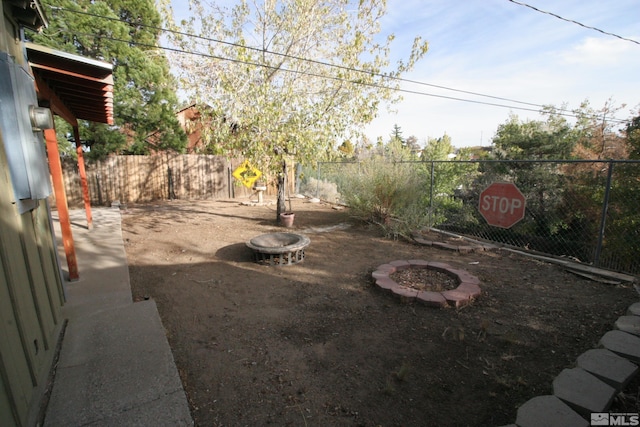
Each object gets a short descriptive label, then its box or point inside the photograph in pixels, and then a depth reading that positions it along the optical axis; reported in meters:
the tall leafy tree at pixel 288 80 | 6.38
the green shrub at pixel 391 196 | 6.64
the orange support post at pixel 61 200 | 3.65
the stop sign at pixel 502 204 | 5.20
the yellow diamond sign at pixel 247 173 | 6.96
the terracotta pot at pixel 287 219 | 7.54
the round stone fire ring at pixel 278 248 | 4.77
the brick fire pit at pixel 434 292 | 3.41
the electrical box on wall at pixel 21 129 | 1.77
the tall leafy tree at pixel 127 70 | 9.46
